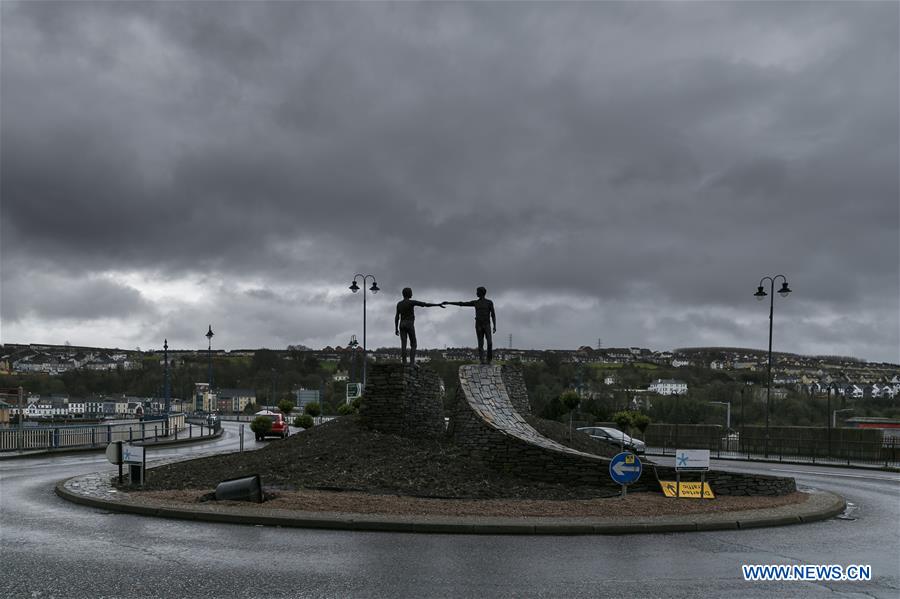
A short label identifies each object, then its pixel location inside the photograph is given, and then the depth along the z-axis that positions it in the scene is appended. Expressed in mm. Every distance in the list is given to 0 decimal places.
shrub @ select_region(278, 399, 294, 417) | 47188
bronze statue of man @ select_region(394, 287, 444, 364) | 23578
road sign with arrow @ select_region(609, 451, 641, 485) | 15508
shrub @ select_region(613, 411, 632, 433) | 37109
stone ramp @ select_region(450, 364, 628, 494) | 17062
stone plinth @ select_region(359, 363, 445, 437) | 22156
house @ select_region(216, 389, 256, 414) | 161000
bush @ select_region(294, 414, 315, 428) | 36562
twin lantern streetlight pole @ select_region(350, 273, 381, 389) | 43281
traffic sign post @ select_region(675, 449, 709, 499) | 15406
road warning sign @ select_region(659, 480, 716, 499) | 16047
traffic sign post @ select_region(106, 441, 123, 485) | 17984
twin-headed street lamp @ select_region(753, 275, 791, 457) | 36469
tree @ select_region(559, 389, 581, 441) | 28297
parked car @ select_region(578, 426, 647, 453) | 34228
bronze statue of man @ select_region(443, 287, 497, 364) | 23859
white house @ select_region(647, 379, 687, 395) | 147250
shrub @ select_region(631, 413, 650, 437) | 37500
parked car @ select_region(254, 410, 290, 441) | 41719
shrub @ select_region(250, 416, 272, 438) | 40250
